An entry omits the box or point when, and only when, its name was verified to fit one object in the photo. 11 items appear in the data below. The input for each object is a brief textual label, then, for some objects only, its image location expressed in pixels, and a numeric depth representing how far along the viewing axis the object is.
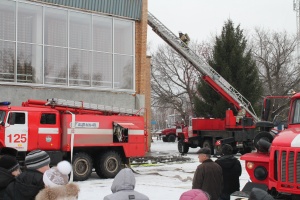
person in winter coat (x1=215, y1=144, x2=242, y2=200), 8.07
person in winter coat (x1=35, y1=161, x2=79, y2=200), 4.04
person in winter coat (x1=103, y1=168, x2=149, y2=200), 4.31
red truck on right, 6.93
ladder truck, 28.92
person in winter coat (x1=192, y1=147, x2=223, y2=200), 7.39
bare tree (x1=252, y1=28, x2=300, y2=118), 49.94
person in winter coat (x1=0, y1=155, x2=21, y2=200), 5.11
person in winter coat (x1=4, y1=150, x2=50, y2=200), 4.63
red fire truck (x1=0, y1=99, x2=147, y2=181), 15.34
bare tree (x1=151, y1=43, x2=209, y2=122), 53.69
